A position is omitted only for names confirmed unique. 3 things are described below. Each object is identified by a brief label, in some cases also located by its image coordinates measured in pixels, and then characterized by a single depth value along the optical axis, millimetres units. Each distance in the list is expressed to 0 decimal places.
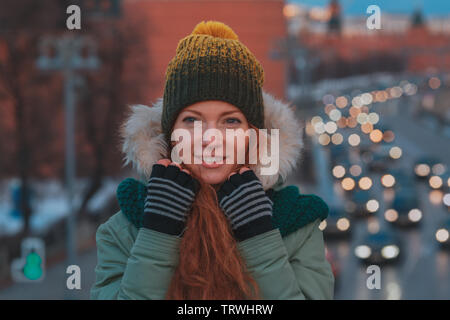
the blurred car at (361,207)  33441
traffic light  5090
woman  2477
